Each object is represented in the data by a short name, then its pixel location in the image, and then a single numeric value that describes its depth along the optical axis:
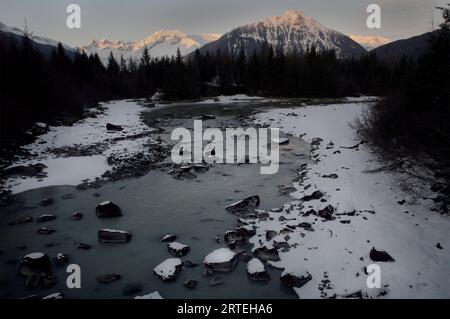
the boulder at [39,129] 28.38
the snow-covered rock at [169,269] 9.56
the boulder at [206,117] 46.41
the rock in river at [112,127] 34.40
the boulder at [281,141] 27.71
